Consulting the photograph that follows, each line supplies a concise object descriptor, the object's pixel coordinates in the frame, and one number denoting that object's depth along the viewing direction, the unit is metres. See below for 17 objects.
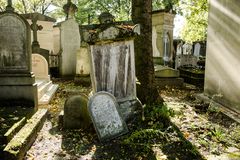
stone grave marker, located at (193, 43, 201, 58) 22.36
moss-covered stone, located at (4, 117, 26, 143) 4.11
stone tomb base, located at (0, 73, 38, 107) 6.29
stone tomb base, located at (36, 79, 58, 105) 7.61
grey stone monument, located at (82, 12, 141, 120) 5.07
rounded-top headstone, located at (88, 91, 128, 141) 4.68
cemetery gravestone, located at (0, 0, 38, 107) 6.25
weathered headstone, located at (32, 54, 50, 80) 9.63
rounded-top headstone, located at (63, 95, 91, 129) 5.17
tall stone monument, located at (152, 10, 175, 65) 13.09
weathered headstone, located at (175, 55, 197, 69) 14.96
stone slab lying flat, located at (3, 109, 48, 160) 3.59
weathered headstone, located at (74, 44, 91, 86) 11.09
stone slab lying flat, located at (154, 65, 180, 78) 10.81
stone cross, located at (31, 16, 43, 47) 11.86
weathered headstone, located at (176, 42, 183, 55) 17.98
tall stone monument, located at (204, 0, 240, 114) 6.34
